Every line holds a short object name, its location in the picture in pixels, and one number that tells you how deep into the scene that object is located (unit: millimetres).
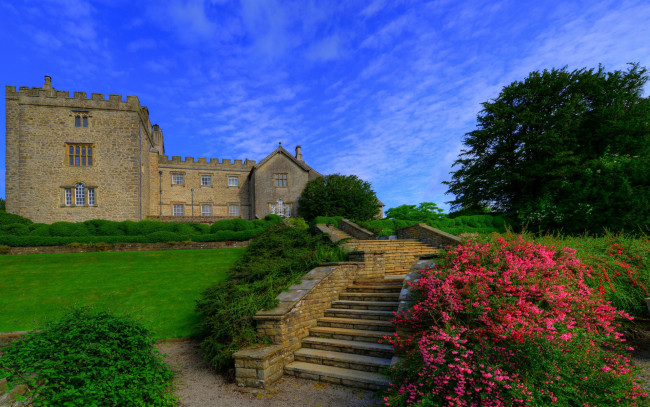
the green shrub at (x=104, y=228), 18203
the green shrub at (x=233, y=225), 19188
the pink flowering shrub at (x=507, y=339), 3533
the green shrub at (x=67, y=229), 17188
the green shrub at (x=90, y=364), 3578
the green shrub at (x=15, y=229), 16831
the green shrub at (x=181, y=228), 18531
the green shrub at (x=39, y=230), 16969
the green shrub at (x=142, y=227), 18453
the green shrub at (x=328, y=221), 20812
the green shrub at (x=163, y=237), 17109
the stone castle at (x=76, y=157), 24672
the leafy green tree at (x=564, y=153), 17016
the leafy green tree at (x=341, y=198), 28812
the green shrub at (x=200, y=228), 18938
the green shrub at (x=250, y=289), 5879
